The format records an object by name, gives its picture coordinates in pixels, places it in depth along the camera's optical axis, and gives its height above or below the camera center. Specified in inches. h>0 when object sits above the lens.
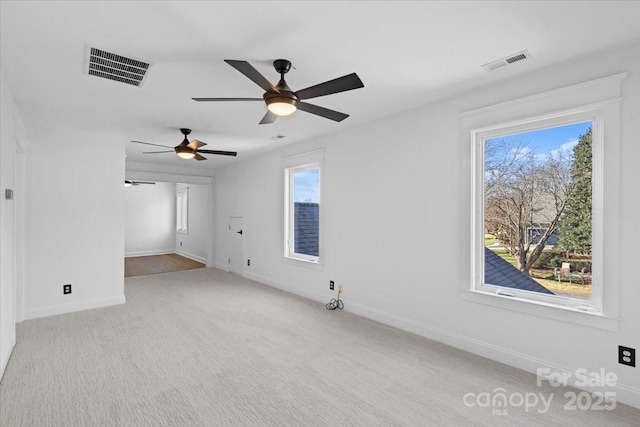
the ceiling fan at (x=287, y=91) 86.6 +36.5
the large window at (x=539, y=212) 104.1 +1.9
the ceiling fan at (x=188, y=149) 177.6 +35.5
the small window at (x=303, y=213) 209.6 +1.1
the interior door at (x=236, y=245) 282.7 -28.1
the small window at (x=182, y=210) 409.7 +3.9
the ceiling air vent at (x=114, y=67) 97.1 +47.1
